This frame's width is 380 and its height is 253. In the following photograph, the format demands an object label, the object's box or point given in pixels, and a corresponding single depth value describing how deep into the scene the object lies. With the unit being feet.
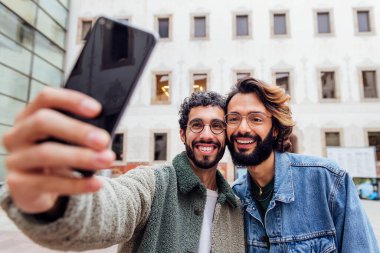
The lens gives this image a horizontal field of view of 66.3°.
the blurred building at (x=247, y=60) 52.75
